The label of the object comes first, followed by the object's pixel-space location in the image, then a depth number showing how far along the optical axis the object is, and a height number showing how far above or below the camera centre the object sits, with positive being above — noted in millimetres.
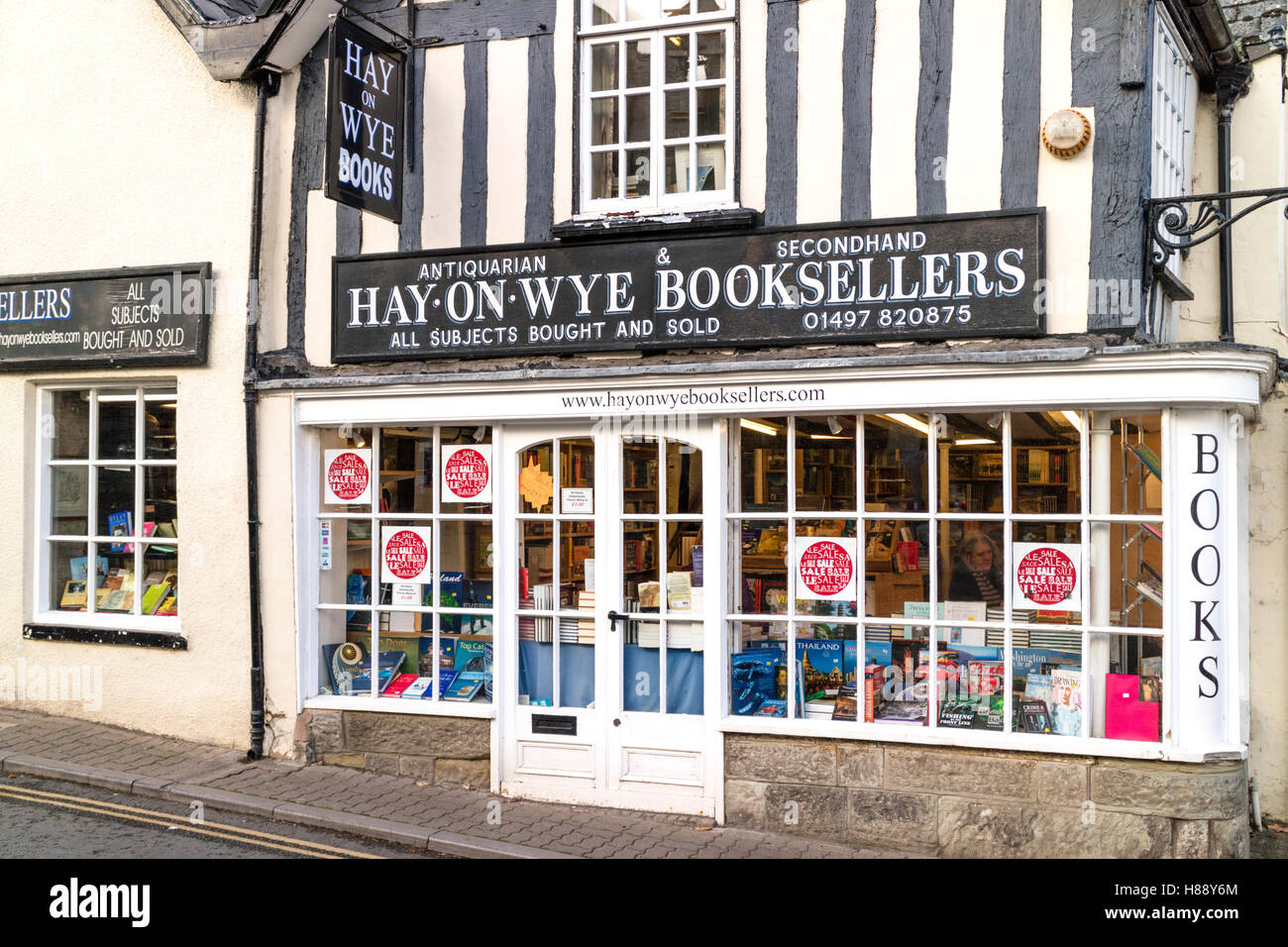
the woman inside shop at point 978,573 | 6324 -312
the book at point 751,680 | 6801 -967
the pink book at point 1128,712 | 6000 -1022
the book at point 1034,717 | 6234 -1087
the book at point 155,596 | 8375 -602
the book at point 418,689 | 7551 -1146
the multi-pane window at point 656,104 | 6922 +2503
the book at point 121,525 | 8500 -85
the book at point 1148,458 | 6039 +310
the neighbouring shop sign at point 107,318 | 8031 +1407
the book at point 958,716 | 6359 -1104
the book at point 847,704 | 6605 -1082
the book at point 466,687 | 7453 -1118
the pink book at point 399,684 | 7625 -1128
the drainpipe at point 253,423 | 7727 +616
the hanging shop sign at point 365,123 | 6660 +2350
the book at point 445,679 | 7504 -1067
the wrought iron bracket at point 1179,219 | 5887 +1554
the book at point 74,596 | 8656 -622
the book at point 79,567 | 8703 -402
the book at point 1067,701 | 6156 -990
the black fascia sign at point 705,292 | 6230 +1319
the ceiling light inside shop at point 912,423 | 6426 +519
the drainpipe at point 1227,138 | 7457 +2521
